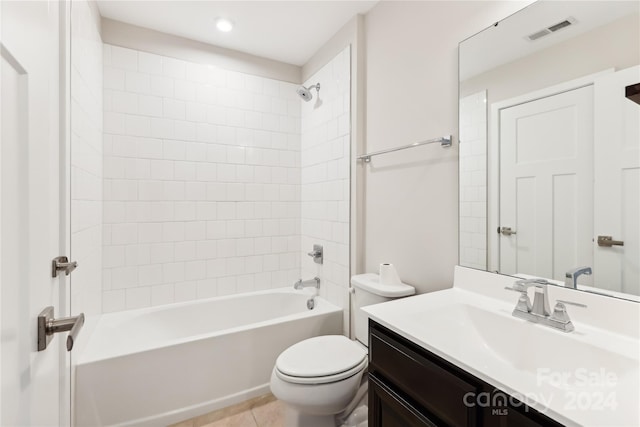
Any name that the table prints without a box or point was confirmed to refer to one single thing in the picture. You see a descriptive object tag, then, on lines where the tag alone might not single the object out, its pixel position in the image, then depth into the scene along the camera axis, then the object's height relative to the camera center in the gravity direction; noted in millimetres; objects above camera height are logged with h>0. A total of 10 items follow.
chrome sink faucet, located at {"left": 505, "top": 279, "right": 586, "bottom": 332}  952 -322
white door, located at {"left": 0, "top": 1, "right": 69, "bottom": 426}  506 +7
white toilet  1411 -772
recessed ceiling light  2121 +1350
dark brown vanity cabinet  704 -497
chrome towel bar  1473 +365
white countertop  632 -391
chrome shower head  2506 +1004
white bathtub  1595 -891
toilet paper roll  1685 -358
